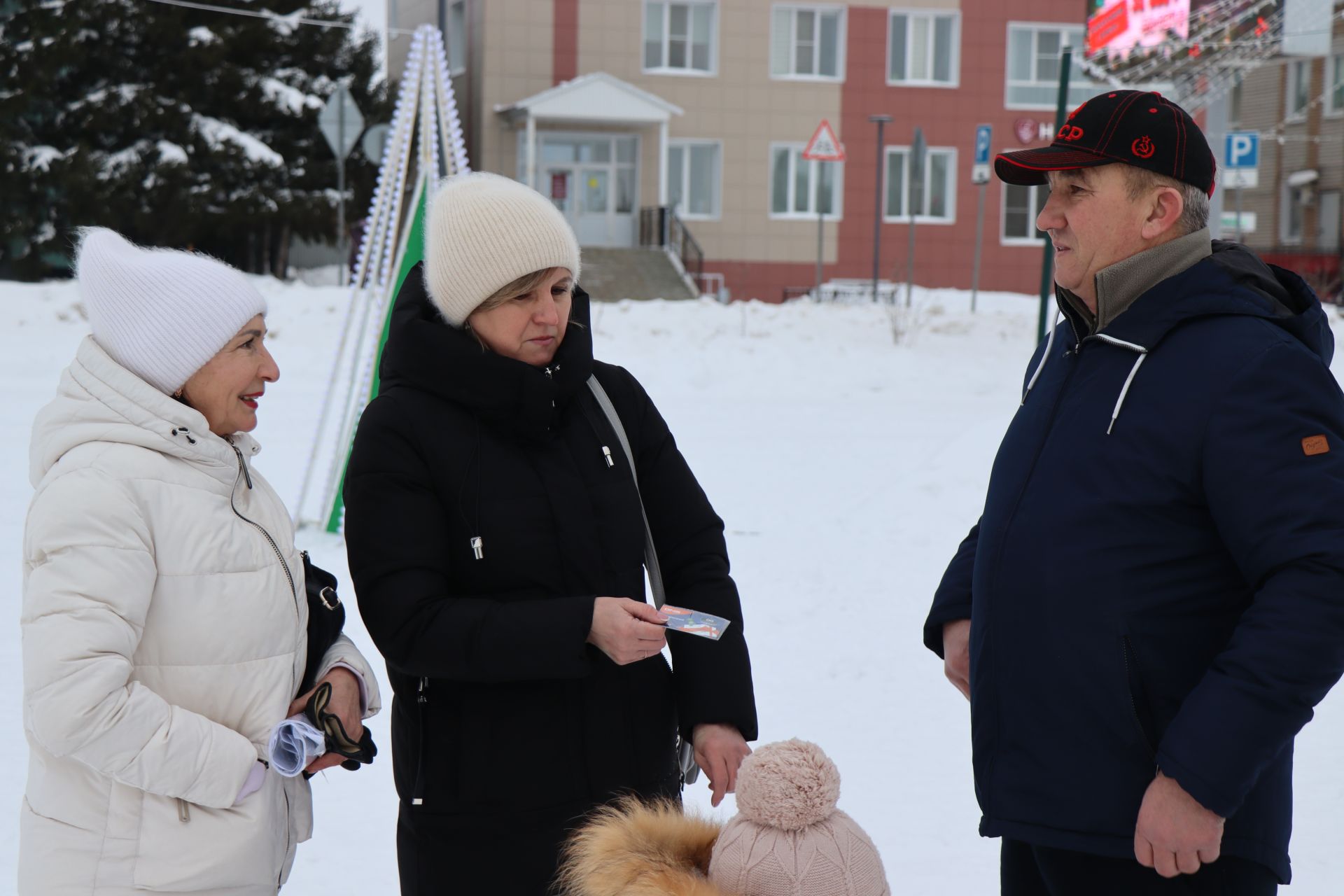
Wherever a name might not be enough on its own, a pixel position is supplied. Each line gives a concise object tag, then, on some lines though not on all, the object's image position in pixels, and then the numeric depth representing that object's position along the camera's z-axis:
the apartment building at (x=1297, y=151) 34.34
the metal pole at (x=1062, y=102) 10.76
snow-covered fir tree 22.17
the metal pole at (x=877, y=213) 21.80
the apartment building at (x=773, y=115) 26.11
